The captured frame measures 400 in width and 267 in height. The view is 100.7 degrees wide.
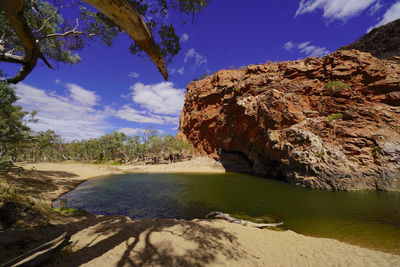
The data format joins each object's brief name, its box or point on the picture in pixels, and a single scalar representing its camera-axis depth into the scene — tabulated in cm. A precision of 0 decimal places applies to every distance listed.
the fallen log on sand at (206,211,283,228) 952
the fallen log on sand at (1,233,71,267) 374
